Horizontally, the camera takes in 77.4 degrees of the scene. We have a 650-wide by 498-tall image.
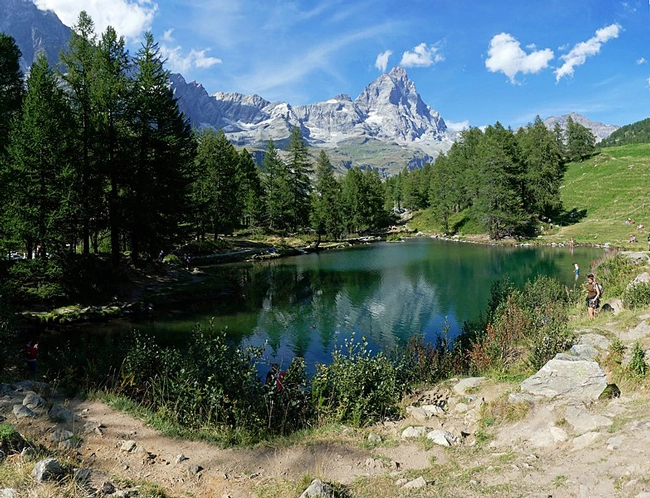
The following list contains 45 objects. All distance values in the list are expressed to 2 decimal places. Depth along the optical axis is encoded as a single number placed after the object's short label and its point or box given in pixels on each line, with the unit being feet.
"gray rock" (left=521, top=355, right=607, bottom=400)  34.42
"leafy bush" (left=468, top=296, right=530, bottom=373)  49.93
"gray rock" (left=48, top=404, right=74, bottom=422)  33.40
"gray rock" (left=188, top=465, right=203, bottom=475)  28.38
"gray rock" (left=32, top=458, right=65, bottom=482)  21.30
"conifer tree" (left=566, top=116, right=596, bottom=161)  337.35
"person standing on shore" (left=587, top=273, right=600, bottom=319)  61.05
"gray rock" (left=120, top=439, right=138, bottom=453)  30.62
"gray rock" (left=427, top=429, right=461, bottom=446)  32.24
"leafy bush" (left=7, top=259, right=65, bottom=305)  82.79
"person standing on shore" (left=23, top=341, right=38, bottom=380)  48.59
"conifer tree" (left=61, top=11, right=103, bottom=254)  99.14
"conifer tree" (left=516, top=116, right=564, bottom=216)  237.66
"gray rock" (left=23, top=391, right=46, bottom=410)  33.60
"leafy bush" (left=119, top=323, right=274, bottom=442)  37.37
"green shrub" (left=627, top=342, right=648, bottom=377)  34.96
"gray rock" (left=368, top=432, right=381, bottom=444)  34.04
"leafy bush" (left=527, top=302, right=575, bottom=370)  44.70
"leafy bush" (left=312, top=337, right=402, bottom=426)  39.78
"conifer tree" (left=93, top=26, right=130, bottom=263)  104.37
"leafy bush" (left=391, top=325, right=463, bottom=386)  49.52
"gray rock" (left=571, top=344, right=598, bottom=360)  40.81
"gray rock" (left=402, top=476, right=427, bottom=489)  24.98
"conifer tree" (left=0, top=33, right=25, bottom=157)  95.81
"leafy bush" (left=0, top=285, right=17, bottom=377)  46.37
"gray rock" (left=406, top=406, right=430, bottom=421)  38.68
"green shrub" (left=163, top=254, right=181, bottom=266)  146.61
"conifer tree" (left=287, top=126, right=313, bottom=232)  263.96
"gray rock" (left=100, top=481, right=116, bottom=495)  22.64
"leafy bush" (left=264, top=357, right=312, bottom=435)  38.88
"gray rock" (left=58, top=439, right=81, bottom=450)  28.73
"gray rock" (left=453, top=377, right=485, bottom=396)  43.24
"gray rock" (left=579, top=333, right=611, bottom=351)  44.23
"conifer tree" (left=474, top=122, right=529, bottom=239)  225.15
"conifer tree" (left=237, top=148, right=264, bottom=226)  244.01
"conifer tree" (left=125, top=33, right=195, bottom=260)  111.96
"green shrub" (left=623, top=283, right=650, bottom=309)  57.36
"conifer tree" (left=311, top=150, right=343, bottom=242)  269.03
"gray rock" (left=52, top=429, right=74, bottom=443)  29.72
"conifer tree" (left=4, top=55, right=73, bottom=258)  82.28
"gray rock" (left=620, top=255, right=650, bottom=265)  83.36
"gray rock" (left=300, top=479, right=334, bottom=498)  23.13
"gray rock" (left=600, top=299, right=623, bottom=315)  61.05
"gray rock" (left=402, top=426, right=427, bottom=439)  34.27
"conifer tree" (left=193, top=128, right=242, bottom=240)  203.92
